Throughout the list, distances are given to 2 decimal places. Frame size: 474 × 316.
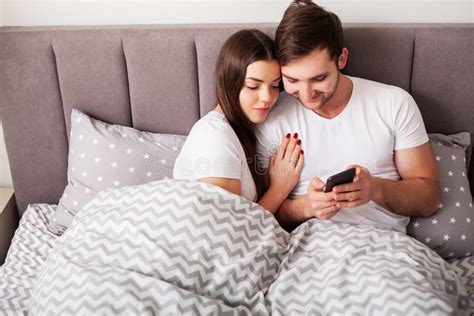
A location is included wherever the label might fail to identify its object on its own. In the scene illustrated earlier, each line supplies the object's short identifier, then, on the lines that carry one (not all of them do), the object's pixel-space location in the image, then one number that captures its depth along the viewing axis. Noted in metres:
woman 1.36
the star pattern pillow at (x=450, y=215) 1.46
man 1.36
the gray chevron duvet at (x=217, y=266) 1.12
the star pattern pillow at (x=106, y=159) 1.59
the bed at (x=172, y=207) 1.15
